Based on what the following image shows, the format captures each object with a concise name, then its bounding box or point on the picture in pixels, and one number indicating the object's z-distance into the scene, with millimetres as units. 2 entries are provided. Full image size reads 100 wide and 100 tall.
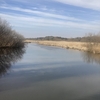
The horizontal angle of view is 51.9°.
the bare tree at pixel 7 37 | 20493
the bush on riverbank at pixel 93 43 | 18249
